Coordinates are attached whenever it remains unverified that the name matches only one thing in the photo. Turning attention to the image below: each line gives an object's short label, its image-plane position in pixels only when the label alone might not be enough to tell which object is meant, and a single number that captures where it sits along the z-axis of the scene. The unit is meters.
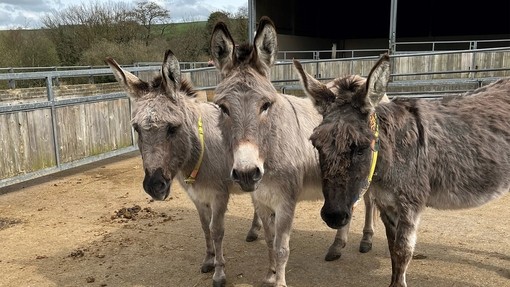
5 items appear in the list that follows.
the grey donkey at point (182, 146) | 3.06
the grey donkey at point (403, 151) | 2.39
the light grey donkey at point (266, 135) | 2.73
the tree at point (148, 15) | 31.12
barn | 22.31
